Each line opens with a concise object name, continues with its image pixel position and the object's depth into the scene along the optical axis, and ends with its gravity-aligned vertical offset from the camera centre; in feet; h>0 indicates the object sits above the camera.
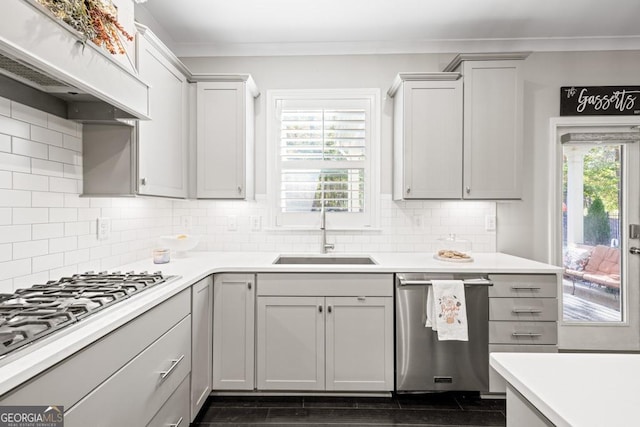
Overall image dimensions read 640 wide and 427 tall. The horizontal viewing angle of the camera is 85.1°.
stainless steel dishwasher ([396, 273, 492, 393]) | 7.55 -2.90
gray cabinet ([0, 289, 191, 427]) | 3.16 -1.87
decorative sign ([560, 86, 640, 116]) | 9.73 +3.24
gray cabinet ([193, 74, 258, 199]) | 8.91 +1.95
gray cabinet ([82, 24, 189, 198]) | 6.39 +1.31
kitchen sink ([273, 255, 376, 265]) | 9.62 -1.28
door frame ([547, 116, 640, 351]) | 9.72 -0.85
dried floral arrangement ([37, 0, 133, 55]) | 4.12 +2.49
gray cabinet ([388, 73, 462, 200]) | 8.77 +2.01
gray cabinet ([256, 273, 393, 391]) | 7.57 -2.66
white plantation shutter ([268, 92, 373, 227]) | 10.07 +1.53
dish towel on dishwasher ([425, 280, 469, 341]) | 7.26 -2.01
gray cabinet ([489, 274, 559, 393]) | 7.55 -2.15
